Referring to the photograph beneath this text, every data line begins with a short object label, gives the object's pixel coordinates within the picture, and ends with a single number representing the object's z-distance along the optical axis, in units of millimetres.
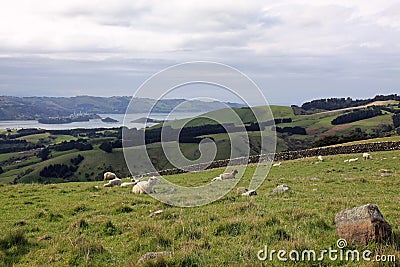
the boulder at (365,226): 7261
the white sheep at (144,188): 18328
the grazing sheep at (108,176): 30491
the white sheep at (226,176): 24650
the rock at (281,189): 15895
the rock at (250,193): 15417
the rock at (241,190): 16273
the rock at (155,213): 11941
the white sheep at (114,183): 23547
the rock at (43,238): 9613
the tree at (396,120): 140125
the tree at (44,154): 140750
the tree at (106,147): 135500
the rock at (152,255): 7008
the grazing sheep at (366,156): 34312
